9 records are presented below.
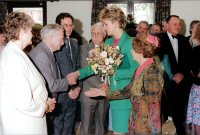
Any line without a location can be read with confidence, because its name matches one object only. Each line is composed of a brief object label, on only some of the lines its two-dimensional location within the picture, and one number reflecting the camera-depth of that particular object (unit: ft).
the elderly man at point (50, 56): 10.88
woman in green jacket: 10.33
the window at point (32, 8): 34.73
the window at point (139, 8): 33.63
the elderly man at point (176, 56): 15.79
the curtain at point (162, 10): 32.01
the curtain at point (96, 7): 33.36
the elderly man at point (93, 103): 13.76
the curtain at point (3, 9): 34.63
